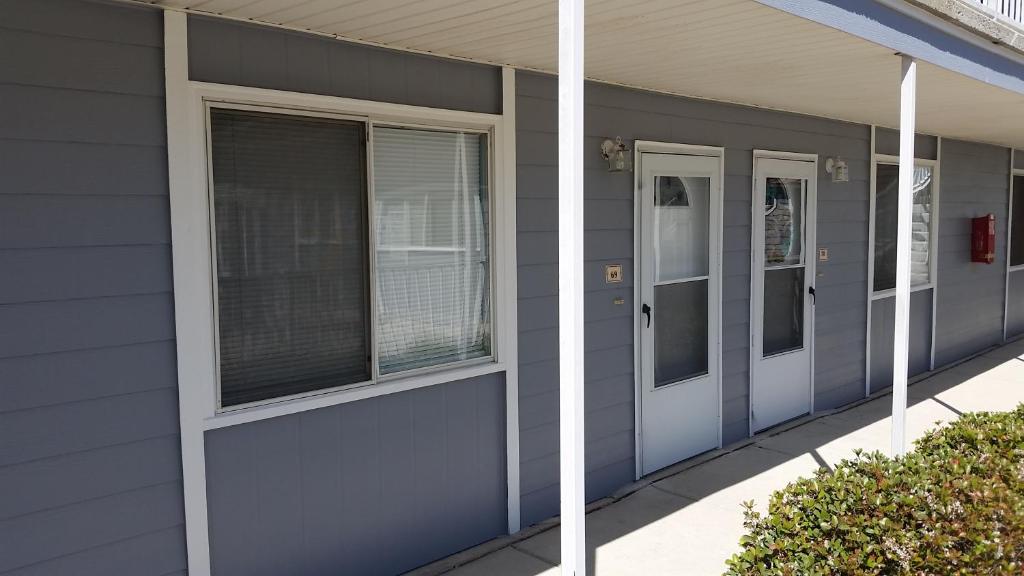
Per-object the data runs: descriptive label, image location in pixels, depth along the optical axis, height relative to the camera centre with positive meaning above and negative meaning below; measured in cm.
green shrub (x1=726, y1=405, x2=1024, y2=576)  248 -93
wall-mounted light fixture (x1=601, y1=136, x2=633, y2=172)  450 +48
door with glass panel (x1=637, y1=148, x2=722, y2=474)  486 -43
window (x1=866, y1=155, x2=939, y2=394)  714 -30
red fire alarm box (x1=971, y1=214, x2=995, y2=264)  855 -5
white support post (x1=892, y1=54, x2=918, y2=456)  379 -9
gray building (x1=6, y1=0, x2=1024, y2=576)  264 -5
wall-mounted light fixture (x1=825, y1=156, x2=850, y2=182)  634 +54
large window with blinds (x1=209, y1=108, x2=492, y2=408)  311 -4
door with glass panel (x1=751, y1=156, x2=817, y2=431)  574 -40
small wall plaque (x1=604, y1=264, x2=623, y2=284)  459 -20
